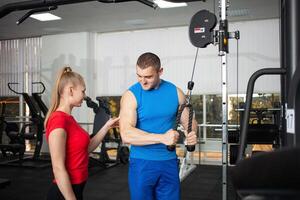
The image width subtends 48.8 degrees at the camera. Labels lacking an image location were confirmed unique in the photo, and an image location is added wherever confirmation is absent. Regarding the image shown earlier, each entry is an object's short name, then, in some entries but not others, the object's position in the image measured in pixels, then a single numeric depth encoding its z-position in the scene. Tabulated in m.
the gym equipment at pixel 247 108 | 1.86
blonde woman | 1.58
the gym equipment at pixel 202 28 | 2.35
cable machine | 2.31
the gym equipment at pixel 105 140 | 6.06
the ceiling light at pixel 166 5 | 5.56
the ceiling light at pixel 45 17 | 6.30
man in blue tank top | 1.92
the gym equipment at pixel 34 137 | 6.65
